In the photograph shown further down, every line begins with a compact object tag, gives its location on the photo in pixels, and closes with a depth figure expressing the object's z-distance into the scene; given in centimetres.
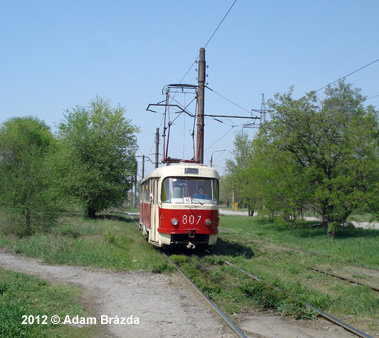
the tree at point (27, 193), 1697
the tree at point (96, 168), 3052
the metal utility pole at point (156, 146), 4220
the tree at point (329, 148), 1892
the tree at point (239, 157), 4797
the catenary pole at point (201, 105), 1859
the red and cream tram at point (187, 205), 1308
